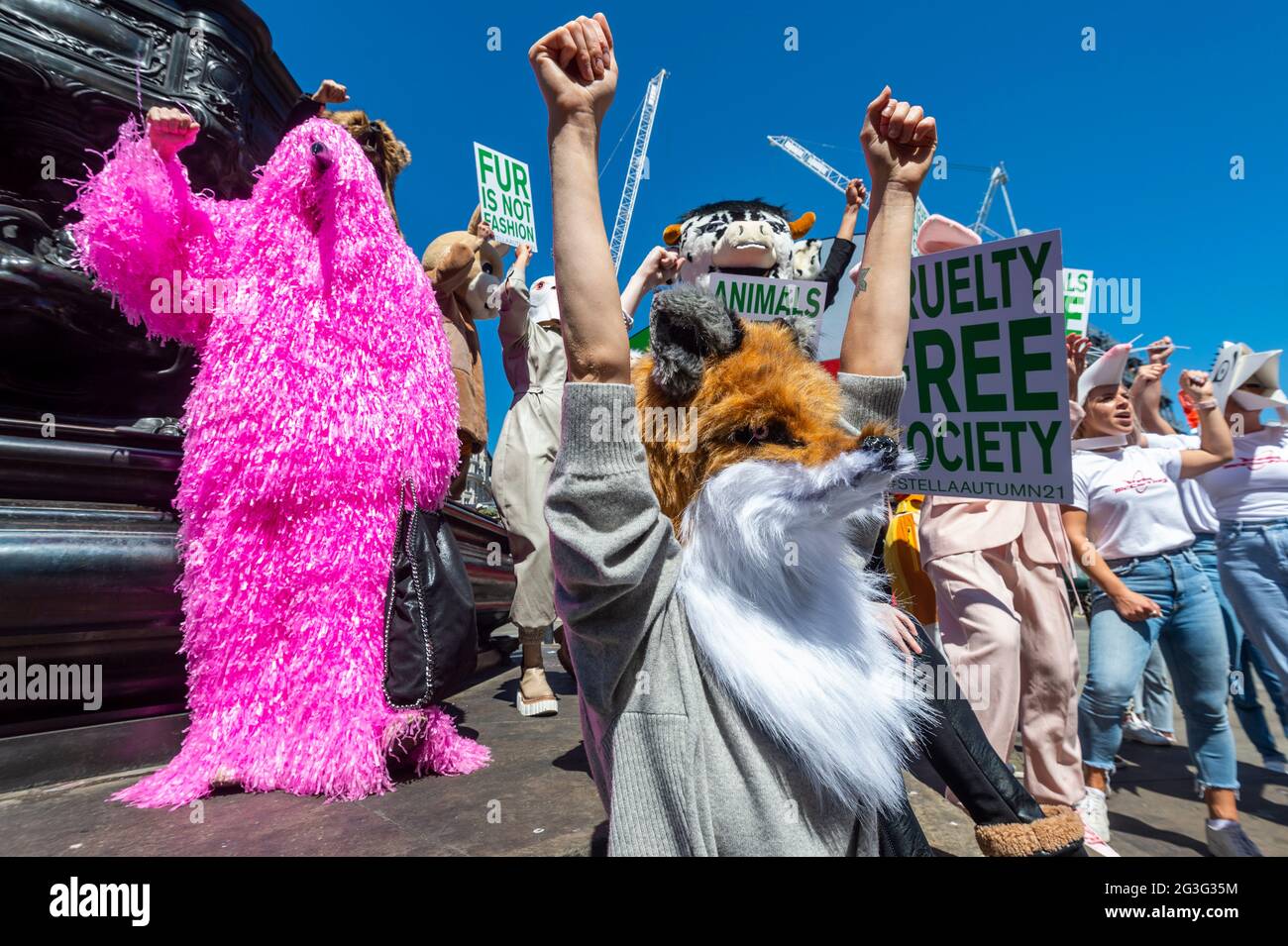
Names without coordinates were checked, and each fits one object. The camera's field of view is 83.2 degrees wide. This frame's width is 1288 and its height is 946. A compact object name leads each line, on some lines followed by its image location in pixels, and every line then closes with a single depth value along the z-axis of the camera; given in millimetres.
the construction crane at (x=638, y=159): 41719
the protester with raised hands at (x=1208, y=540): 3941
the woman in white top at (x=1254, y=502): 3596
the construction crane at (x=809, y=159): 60750
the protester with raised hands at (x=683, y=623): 1064
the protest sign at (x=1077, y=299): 3822
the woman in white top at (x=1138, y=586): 3029
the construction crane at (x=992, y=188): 57131
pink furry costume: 2334
